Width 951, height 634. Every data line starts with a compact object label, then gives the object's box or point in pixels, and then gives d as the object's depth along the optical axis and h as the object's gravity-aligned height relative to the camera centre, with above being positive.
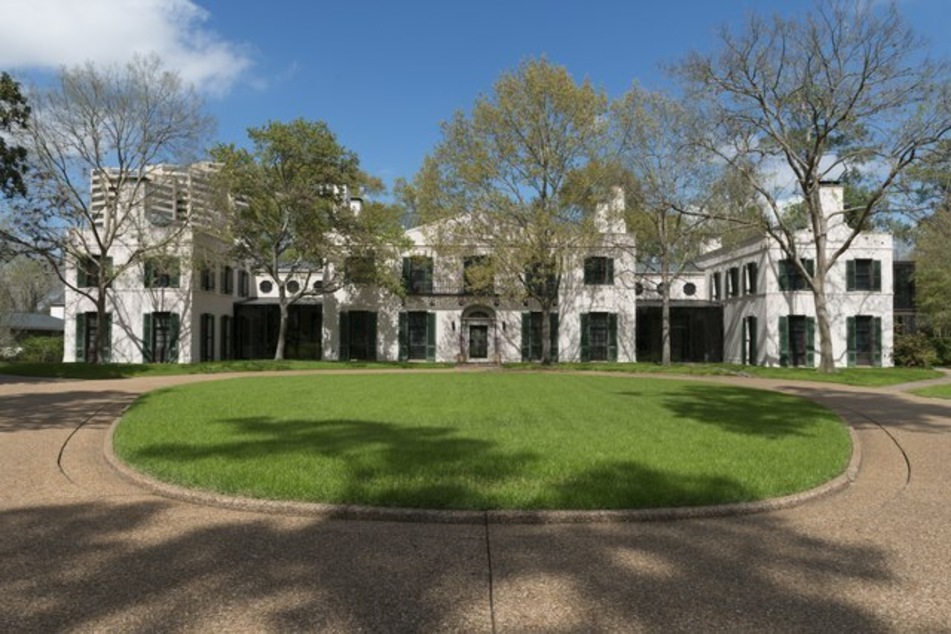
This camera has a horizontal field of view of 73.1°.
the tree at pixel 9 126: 18.31 +5.90
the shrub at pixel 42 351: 33.25 -1.24
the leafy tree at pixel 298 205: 28.06 +5.57
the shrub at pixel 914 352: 31.06 -0.98
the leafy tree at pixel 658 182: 28.67 +6.87
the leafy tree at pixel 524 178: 27.56 +6.70
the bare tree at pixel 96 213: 25.20 +4.89
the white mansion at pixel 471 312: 30.25 +0.91
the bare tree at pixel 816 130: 22.02 +7.52
